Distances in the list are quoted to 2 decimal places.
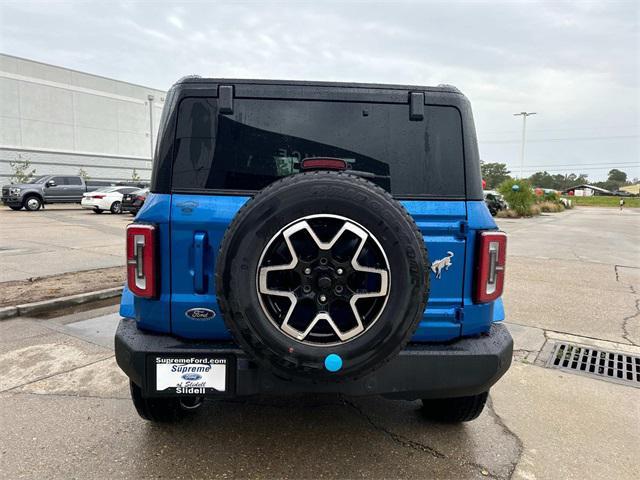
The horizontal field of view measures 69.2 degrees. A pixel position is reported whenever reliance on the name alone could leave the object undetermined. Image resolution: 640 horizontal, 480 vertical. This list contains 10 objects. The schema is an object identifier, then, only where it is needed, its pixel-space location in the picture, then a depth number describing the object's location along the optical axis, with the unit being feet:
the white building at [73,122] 118.32
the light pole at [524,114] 172.86
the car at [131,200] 71.15
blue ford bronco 6.93
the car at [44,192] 73.77
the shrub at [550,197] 149.18
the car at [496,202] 104.73
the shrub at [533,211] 105.39
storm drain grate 13.78
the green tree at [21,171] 109.50
